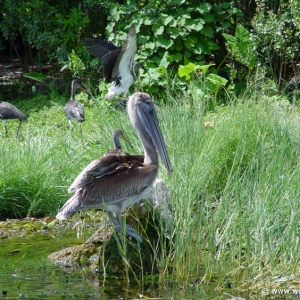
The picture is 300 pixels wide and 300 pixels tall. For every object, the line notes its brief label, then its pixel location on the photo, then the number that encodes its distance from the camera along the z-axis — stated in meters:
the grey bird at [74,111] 17.83
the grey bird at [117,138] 12.23
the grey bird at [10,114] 19.39
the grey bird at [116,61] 20.51
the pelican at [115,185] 10.23
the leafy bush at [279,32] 20.64
